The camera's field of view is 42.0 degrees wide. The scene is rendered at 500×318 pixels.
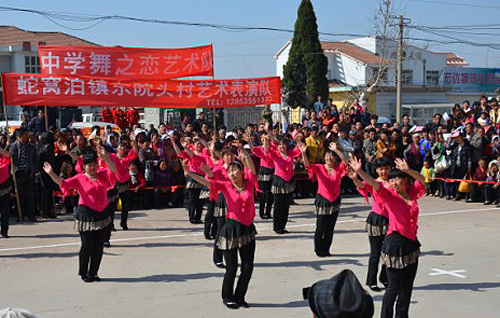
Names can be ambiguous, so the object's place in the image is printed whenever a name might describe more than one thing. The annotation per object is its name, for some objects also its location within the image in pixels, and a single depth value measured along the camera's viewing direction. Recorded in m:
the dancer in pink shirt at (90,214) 7.92
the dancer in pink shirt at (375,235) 7.66
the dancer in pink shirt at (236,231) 6.99
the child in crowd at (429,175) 15.79
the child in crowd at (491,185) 14.12
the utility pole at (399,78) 27.17
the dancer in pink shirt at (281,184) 11.01
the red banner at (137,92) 12.93
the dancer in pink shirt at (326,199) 9.22
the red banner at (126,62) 14.08
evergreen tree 37.50
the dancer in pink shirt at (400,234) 6.16
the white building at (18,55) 38.94
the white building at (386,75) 41.03
